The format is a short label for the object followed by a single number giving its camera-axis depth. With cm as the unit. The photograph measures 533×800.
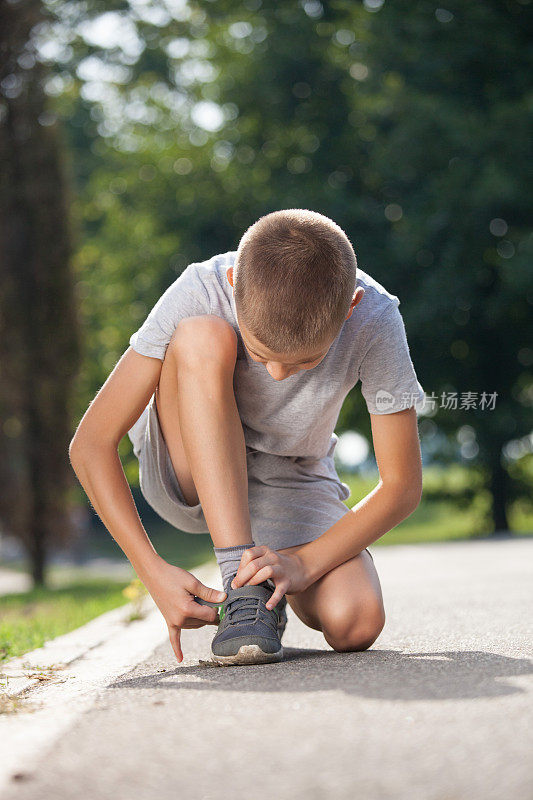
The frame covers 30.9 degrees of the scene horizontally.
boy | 235
